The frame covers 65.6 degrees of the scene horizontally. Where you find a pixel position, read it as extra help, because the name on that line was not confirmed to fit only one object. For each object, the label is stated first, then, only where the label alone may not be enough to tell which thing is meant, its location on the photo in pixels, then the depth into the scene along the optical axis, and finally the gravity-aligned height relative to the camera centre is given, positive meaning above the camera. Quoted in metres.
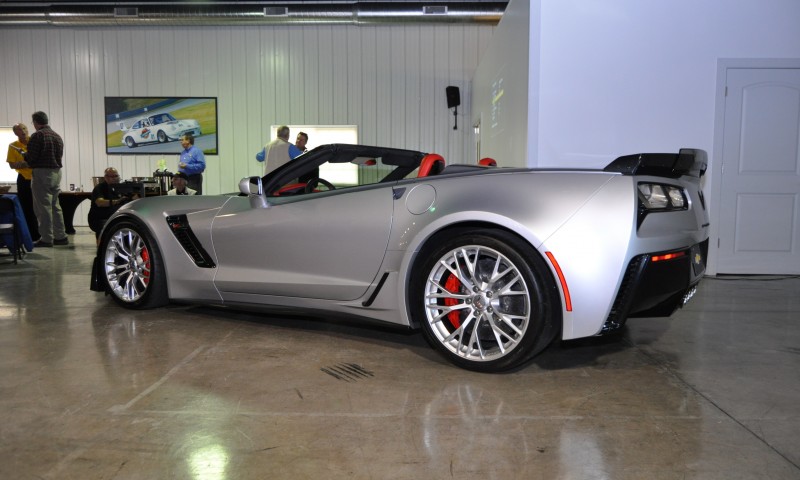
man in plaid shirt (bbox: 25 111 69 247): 8.40 +0.03
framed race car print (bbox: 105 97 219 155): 12.71 +1.03
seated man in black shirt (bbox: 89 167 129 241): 7.93 -0.28
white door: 5.80 +0.04
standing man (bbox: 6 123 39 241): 9.14 +0.00
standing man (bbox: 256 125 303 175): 9.28 +0.36
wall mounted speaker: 12.06 +1.54
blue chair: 6.80 -0.57
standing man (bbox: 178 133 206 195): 9.70 +0.19
